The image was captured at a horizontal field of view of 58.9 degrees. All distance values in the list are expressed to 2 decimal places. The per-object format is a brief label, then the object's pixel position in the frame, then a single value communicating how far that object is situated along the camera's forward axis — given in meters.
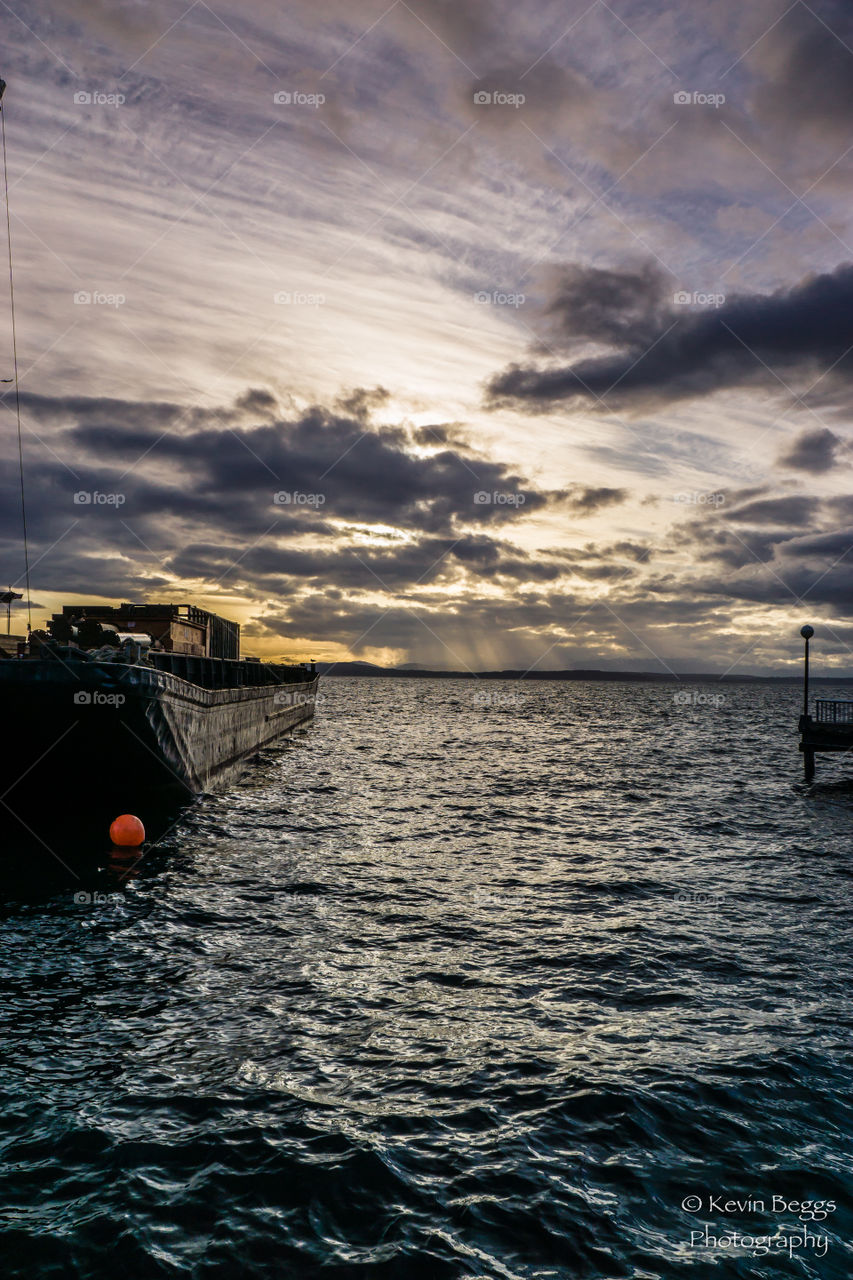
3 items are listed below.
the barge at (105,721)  16.14
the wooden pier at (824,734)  29.53
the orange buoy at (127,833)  15.48
